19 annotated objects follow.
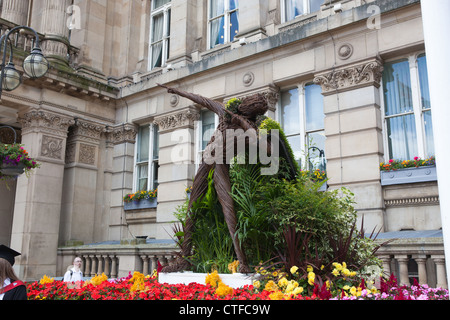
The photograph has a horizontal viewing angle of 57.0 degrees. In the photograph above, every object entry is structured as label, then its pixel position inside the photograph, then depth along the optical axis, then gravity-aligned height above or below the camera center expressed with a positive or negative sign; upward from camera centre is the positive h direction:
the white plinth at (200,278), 5.29 -0.55
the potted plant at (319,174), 11.89 +1.80
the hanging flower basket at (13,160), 9.36 +1.74
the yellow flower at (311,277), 4.67 -0.44
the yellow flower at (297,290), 4.36 -0.54
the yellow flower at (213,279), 5.28 -0.52
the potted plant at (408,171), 10.33 +1.69
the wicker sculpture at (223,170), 5.70 +0.98
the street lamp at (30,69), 8.25 +3.38
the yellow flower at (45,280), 6.70 -0.70
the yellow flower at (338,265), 4.82 -0.31
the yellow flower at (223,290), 4.54 -0.57
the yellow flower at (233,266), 5.53 -0.38
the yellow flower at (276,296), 4.24 -0.59
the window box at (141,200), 16.34 +1.50
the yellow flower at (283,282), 4.72 -0.50
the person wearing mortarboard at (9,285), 4.16 -0.48
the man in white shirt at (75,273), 9.35 -0.80
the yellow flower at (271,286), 4.76 -0.55
